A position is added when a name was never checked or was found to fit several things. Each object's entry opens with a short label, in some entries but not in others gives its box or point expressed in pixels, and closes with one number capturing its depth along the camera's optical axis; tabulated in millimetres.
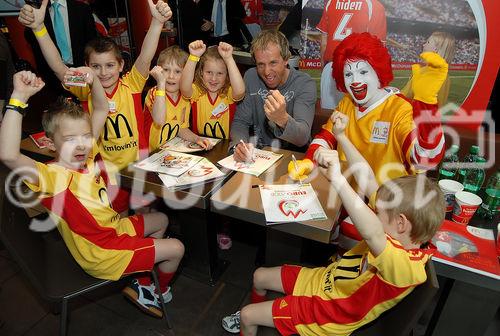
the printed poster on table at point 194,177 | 1594
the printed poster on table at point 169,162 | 1719
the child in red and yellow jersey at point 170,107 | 2195
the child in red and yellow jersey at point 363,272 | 1070
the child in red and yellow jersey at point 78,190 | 1376
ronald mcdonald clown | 1474
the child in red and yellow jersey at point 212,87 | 2176
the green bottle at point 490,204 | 1569
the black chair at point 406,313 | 971
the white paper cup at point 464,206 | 1494
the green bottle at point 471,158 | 1862
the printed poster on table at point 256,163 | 1745
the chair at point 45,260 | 1257
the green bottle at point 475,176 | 1814
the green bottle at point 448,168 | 1875
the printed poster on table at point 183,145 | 1990
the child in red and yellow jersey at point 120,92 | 1947
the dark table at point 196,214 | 1562
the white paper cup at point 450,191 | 1589
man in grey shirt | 1953
